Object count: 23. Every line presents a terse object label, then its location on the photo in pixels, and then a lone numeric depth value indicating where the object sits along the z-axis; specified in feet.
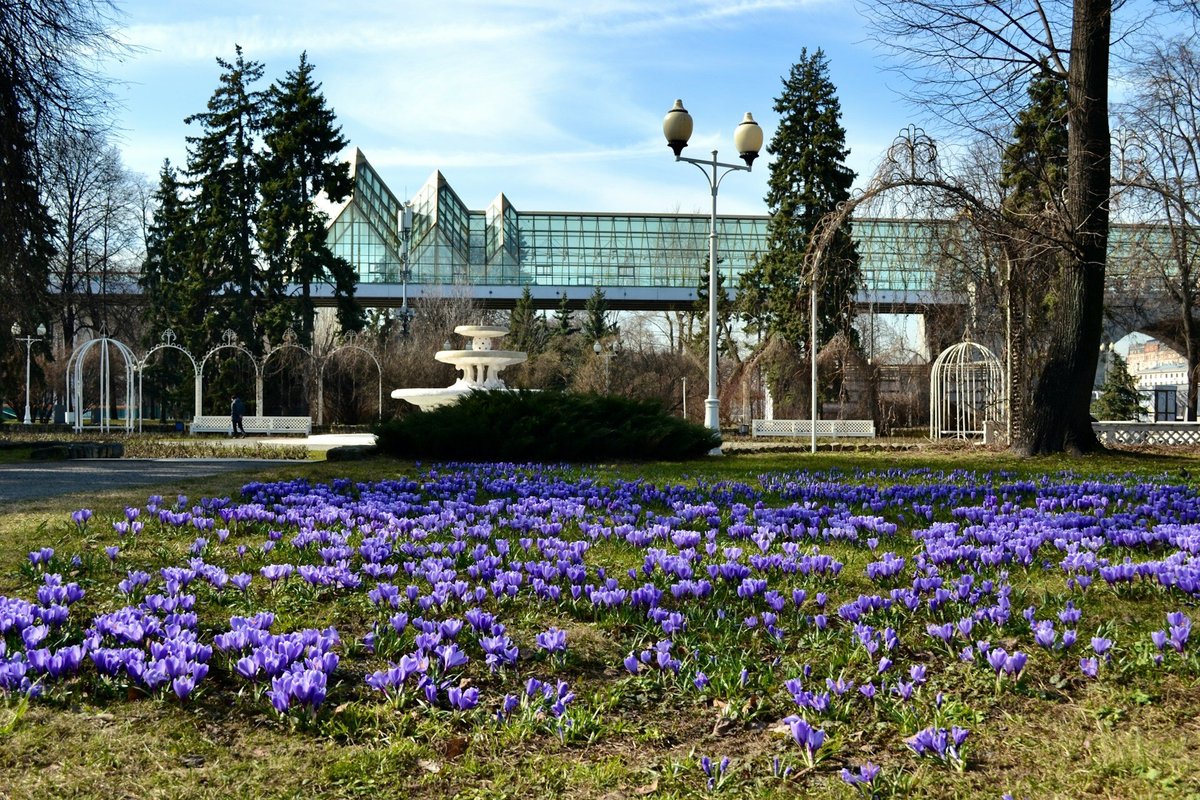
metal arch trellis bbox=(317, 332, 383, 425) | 122.11
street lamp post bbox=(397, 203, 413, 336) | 147.64
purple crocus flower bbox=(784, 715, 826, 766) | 10.23
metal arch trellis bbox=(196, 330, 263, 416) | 117.08
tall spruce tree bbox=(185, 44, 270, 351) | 132.46
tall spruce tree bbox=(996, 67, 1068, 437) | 47.52
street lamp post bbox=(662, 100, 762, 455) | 54.49
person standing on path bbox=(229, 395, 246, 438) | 107.76
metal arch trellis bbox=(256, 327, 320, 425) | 121.49
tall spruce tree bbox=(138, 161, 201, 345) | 136.05
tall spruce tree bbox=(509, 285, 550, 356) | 176.45
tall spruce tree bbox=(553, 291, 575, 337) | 207.41
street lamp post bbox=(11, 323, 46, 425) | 129.19
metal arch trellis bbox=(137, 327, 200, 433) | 116.40
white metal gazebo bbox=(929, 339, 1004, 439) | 83.41
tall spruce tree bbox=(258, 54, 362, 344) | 130.82
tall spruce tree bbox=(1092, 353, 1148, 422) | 140.87
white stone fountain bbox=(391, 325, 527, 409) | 89.76
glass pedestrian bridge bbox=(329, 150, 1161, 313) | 231.71
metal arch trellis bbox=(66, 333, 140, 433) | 105.19
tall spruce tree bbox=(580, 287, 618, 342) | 200.85
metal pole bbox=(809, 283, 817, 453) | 75.16
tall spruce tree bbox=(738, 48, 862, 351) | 130.41
